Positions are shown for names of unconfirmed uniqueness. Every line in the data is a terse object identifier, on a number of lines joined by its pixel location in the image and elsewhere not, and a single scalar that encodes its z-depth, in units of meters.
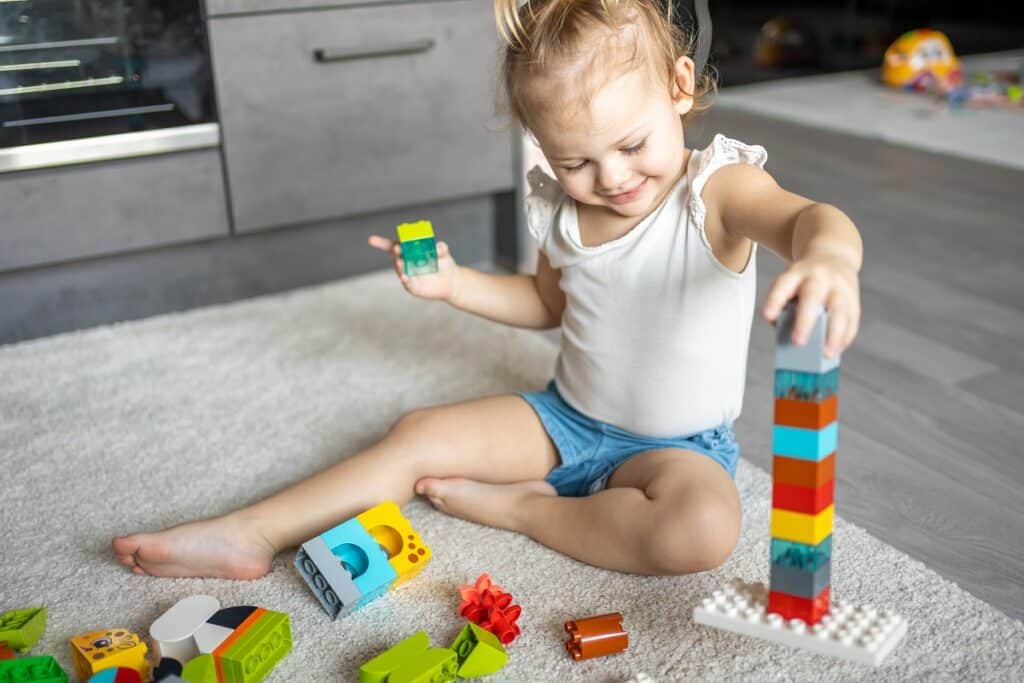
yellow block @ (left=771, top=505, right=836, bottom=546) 0.75
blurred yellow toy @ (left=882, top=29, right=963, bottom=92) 3.21
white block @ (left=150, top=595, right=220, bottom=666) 0.87
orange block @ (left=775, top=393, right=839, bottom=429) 0.71
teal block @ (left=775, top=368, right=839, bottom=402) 0.71
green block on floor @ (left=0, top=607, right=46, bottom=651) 0.88
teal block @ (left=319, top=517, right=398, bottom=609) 0.95
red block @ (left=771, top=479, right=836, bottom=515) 0.74
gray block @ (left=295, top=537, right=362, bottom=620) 0.93
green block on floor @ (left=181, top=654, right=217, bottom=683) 0.82
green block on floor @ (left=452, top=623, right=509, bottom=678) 0.84
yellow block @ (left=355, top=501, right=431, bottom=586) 0.98
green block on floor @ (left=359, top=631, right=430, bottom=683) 0.82
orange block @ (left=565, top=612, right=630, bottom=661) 0.87
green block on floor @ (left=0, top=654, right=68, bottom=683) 0.83
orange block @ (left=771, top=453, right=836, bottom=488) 0.73
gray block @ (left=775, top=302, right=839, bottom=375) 0.69
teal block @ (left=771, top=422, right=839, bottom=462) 0.73
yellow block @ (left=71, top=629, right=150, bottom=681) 0.84
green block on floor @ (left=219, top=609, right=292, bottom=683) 0.83
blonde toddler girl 0.91
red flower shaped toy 0.90
